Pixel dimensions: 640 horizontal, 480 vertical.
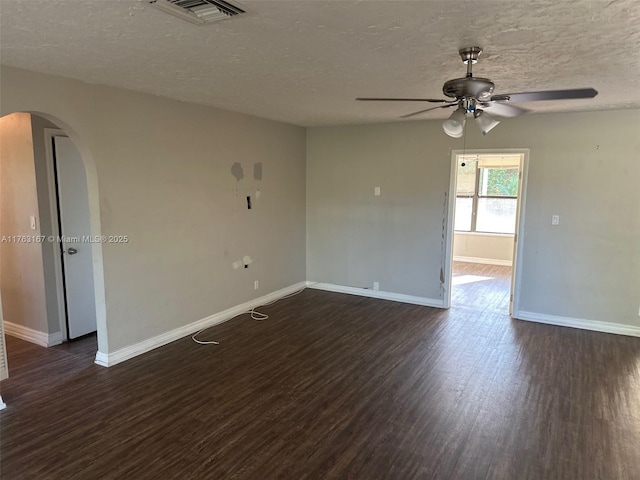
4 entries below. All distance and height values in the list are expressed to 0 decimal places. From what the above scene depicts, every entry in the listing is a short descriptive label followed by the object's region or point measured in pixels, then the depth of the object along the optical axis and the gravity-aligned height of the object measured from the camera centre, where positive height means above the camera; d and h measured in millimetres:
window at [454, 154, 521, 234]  8430 -87
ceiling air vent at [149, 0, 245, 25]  1805 +806
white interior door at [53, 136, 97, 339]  4059 -513
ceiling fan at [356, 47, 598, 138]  2387 +554
